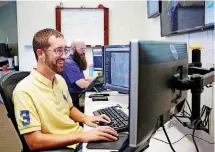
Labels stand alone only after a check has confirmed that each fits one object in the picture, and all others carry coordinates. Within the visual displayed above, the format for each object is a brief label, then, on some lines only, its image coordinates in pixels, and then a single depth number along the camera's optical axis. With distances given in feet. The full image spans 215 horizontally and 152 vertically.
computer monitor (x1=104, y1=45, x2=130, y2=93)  5.93
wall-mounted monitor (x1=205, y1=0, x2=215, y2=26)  5.00
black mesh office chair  4.19
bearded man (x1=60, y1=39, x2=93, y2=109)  8.76
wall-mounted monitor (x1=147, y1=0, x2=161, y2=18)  8.93
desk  3.53
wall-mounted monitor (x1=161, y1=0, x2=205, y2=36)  5.65
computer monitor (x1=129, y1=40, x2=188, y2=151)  2.12
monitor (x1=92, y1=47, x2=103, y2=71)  10.57
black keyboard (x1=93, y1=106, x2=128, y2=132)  4.10
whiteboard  12.94
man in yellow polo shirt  3.82
